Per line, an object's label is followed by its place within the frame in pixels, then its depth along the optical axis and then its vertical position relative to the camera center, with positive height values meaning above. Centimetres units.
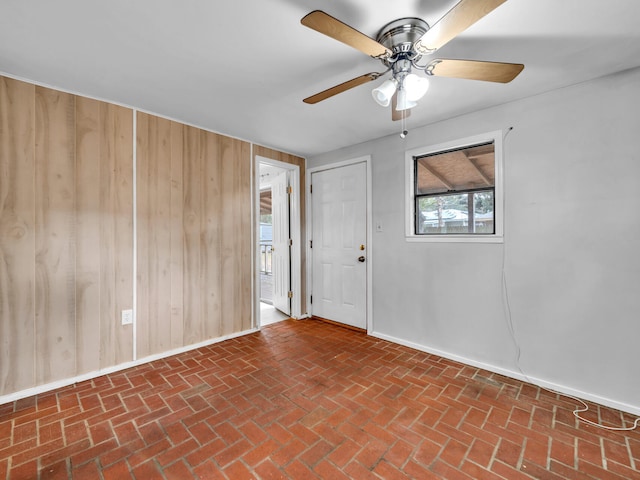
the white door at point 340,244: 366 -7
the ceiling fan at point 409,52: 122 +93
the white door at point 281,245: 426 -9
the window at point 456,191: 264 +48
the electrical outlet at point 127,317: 263 -71
